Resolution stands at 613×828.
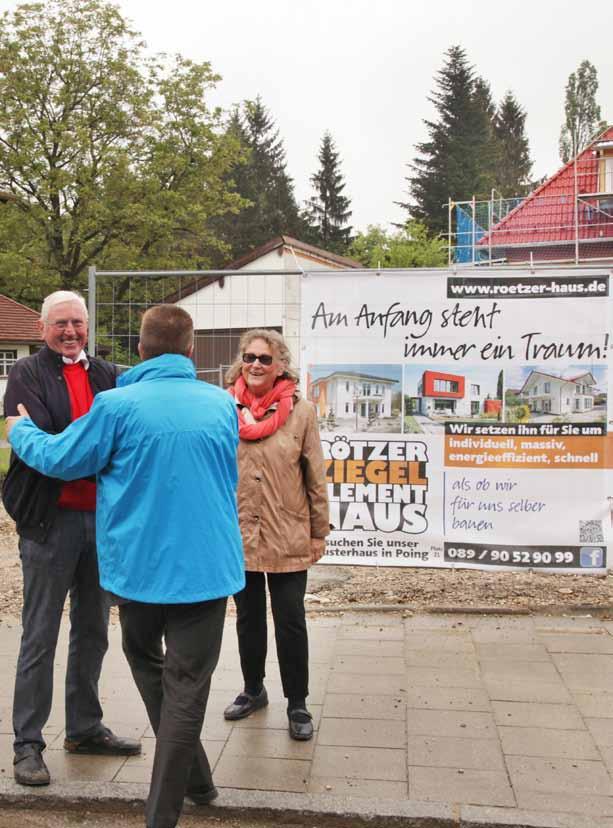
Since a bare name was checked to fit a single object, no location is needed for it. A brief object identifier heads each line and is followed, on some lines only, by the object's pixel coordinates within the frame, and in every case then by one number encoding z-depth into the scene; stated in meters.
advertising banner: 5.87
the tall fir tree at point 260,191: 61.59
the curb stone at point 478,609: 6.23
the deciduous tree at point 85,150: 31.38
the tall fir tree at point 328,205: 66.56
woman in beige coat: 4.24
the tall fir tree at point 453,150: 61.34
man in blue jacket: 3.16
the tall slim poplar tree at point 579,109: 75.75
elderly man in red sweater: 3.76
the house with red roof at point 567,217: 33.31
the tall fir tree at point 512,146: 75.69
